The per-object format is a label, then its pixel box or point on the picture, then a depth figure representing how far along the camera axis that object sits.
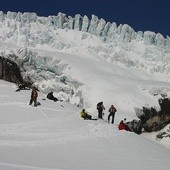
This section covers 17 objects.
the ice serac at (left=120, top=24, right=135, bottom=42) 145.91
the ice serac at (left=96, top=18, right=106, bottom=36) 145.43
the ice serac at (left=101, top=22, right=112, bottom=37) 145.62
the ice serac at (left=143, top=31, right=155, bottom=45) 146.88
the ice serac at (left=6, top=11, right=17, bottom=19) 137.12
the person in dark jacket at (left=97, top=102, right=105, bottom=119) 37.53
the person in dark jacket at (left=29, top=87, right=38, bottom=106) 32.84
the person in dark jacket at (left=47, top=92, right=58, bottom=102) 39.97
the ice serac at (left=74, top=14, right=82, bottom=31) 148.38
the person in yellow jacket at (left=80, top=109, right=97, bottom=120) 31.70
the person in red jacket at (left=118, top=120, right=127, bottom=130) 29.34
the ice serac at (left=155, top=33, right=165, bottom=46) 146.76
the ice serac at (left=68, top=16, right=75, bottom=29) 148.12
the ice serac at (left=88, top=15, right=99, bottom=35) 146.75
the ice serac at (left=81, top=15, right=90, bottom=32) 147.62
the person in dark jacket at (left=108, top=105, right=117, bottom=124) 36.47
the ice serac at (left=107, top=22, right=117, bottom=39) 145.50
